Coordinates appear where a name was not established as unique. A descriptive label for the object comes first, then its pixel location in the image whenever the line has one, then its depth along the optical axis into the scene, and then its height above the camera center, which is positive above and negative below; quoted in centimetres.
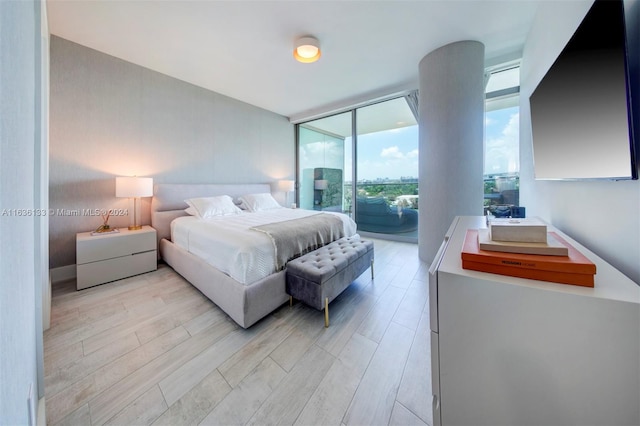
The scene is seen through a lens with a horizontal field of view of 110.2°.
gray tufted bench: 171 -48
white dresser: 51 -37
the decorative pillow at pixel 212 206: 308 +18
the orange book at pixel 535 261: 58 -15
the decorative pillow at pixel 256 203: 382 +26
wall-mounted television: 72 +40
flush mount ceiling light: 244 +188
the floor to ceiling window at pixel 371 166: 390 +93
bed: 169 -40
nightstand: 230 -37
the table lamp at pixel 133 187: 258 +41
